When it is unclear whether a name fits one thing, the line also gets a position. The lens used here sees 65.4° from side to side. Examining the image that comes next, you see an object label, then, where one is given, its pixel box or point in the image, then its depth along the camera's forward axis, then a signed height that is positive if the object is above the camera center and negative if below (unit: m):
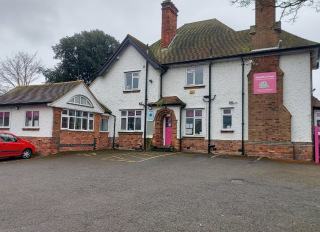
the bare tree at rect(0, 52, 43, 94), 36.31 +7.96
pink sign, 15.17 +2.93
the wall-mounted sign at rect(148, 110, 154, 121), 18.36 +0.94
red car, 13.10 -1.18
